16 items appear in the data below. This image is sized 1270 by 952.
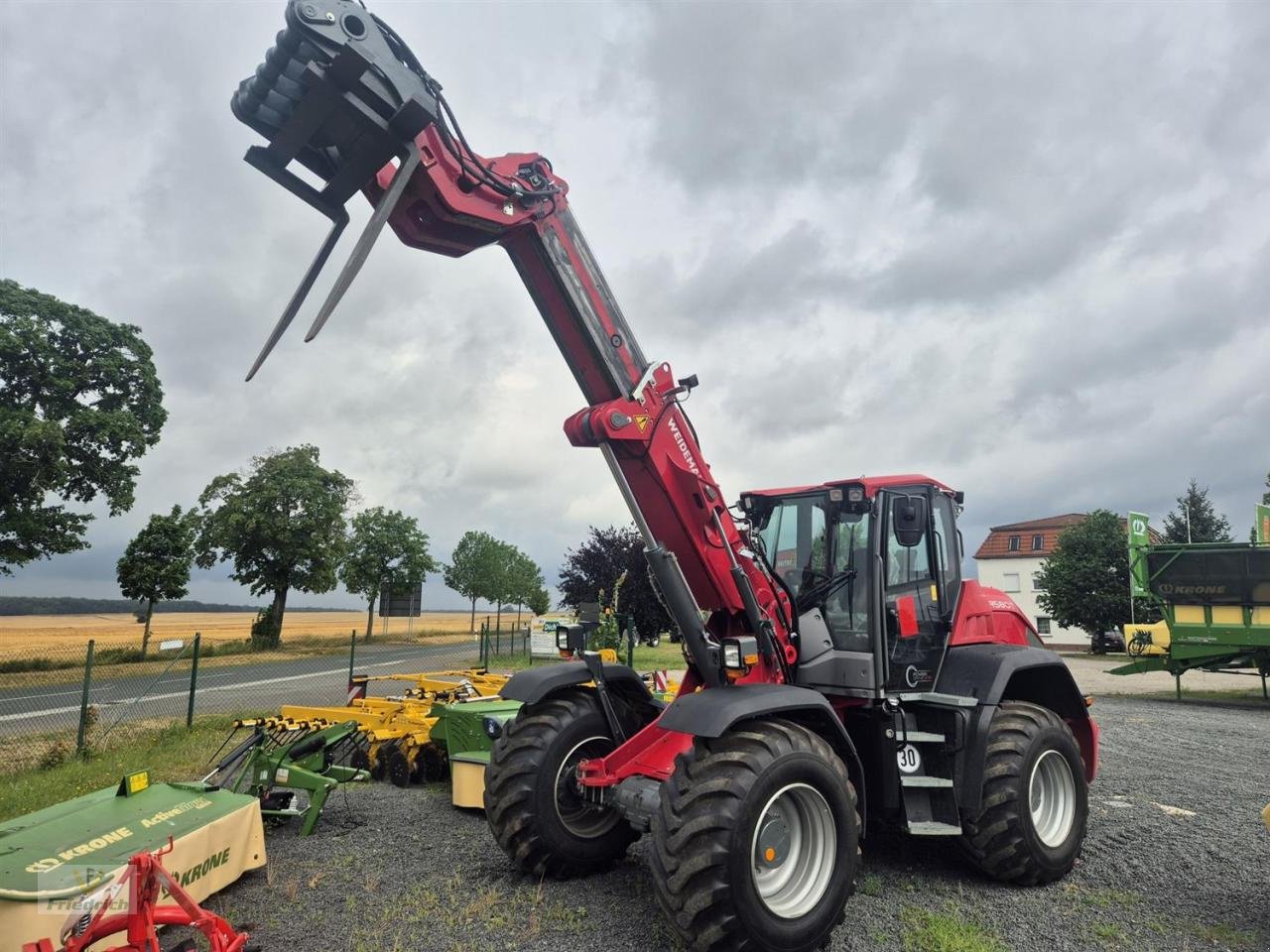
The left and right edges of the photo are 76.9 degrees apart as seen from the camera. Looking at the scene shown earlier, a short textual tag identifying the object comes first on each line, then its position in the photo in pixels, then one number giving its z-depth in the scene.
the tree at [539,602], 57.81
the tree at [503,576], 50.22
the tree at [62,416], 23.64
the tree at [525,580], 53.81
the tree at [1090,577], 34.44
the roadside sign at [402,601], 36.85
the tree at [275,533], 31.83
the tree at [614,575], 23.09
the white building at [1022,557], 50.47
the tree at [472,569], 49.81
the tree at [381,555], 38.00
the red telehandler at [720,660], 3.76
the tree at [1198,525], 37.59
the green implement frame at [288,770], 6.01
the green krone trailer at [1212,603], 14.86
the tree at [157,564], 26.73
